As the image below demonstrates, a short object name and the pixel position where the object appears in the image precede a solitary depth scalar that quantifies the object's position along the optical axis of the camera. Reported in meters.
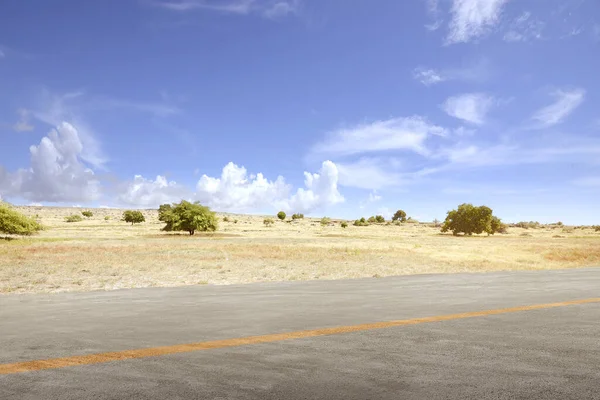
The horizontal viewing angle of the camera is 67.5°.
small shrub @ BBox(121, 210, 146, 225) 97.75
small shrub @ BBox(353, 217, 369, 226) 123.04
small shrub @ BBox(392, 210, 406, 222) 157.00
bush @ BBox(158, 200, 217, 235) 64.81
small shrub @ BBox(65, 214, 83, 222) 101.05
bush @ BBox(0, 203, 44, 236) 44.19
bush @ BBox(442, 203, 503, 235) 80.62
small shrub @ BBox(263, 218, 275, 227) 110.55
